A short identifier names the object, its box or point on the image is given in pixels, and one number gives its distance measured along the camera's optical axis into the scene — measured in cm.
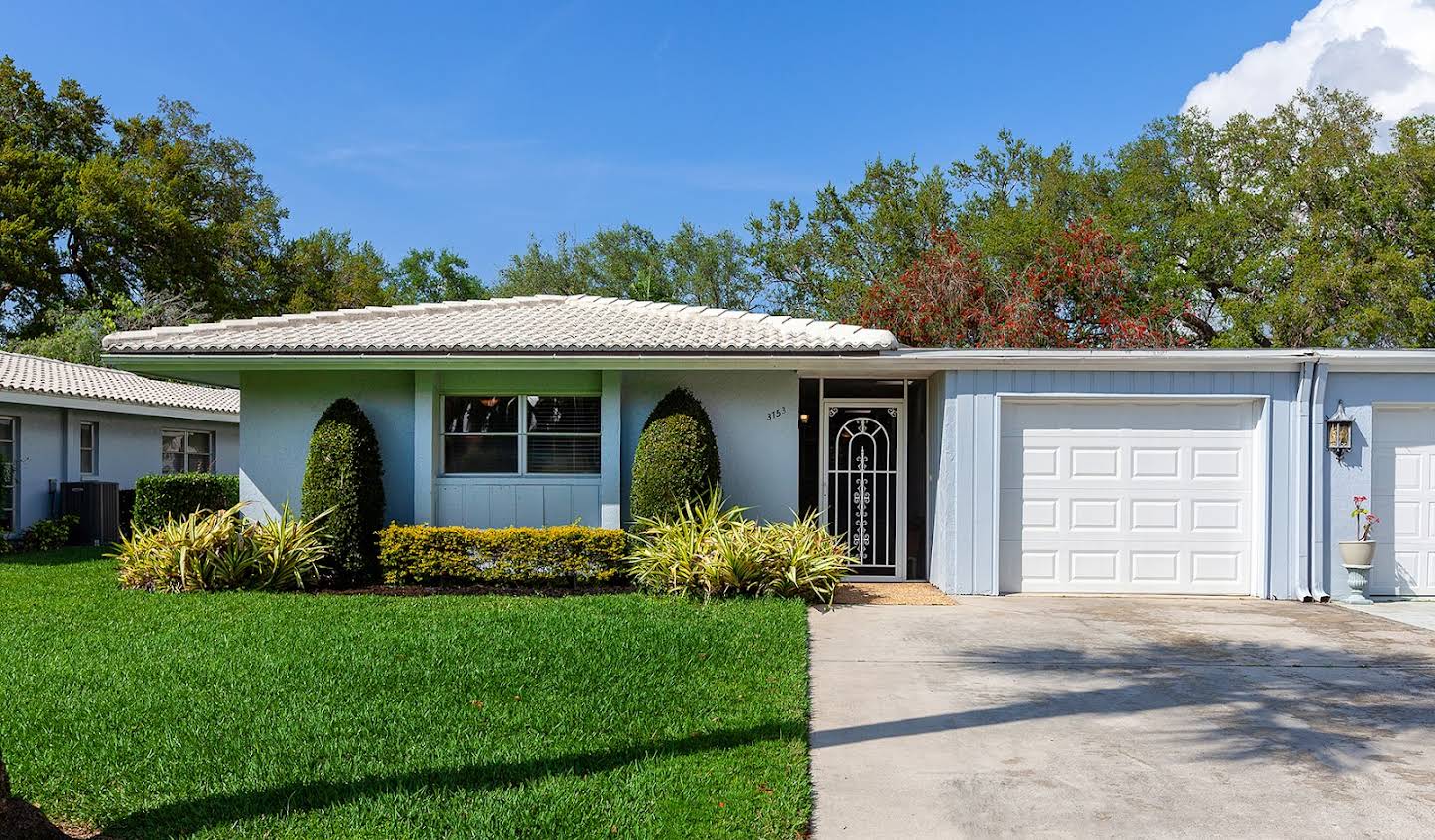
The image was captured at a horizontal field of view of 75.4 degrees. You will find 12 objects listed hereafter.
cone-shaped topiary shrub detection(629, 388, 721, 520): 1040
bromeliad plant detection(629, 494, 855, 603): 954
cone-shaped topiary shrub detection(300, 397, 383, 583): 1054
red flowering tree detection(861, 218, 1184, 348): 2172
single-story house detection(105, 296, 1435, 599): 1050
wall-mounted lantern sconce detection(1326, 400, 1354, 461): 1035
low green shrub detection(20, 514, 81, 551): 1516
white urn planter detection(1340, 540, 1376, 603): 1024
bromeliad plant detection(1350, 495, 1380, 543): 1032
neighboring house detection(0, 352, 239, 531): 1529
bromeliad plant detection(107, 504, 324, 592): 1016
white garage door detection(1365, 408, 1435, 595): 1068
